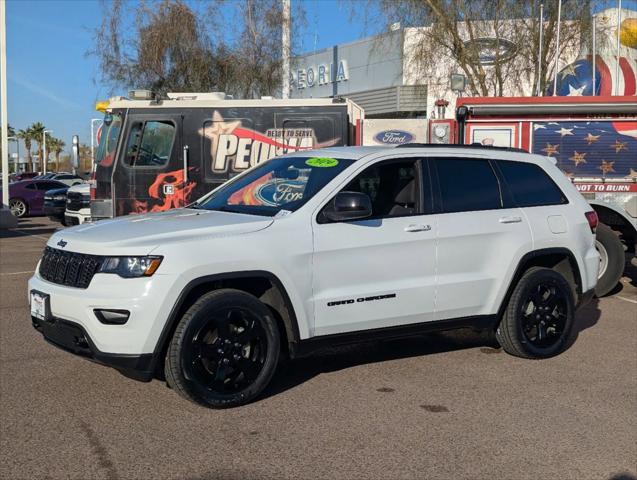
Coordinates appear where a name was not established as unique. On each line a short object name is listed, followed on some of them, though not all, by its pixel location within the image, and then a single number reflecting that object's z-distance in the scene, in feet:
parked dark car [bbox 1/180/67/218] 87.66
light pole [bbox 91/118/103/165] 36.35
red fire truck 30.30
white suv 15.47
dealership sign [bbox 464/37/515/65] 61.72
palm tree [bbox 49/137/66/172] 329.48
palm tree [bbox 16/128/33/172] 311.27
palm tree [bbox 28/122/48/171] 307.99
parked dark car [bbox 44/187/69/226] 60.64
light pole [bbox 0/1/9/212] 75.00
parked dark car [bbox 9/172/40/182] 156.70
